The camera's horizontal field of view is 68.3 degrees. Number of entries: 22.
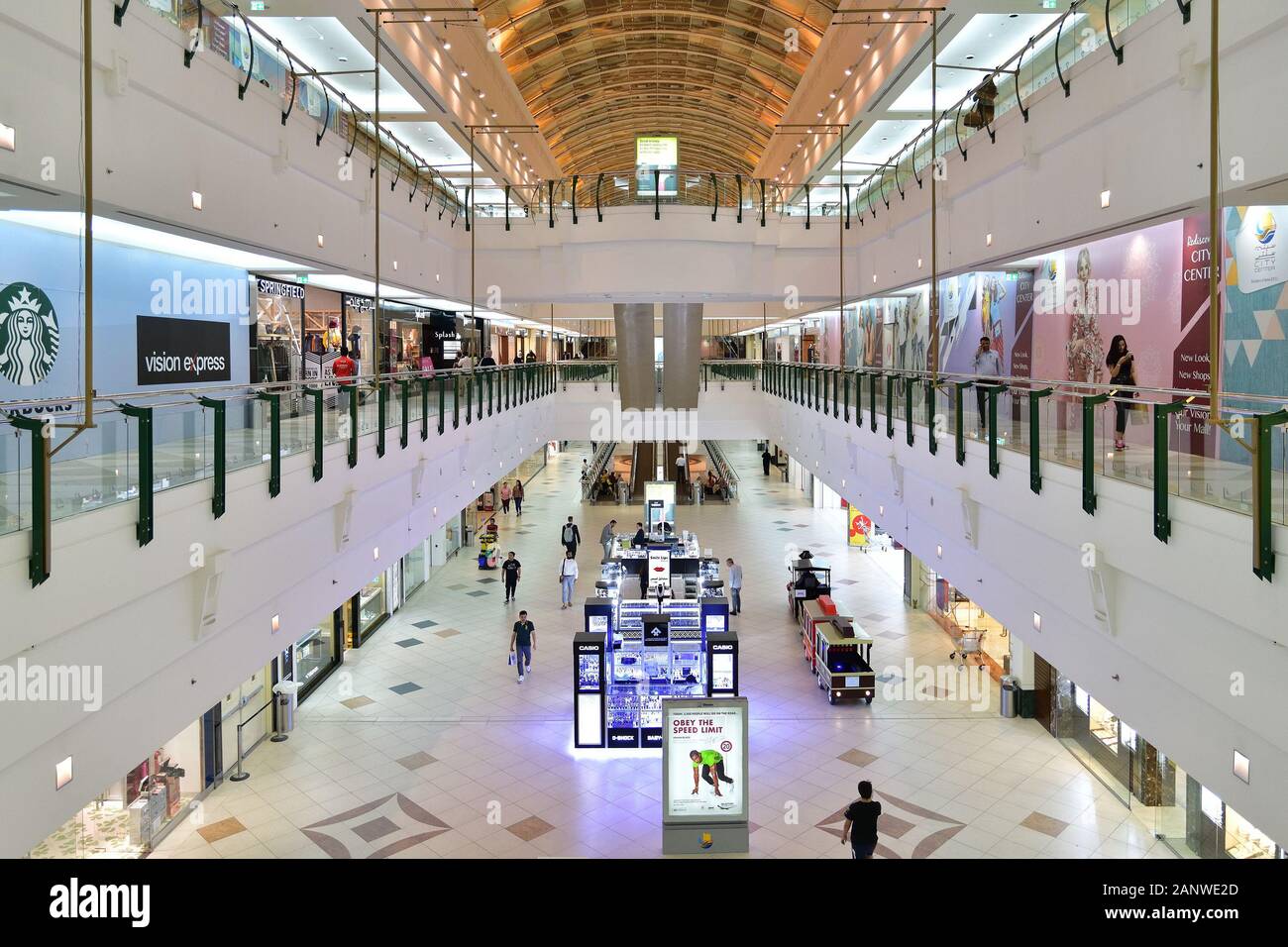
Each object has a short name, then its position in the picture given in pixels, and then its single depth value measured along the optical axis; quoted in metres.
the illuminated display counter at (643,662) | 16.14
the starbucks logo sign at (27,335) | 9.95
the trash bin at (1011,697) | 17.30
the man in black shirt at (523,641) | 19.20
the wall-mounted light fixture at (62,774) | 5.91
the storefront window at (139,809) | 11.12
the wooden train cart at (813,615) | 20.27
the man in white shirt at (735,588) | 24.62
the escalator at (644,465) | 48.50
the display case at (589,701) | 16.05
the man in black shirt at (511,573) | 25.39
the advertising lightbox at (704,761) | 12.19
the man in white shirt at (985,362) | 14.04
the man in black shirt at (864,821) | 11.11
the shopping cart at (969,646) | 20.27
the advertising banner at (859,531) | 32.62
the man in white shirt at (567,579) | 25.20
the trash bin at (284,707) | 16.50
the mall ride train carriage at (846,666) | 17.98
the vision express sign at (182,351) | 13.35
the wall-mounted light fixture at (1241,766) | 6.00
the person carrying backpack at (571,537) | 28.34
